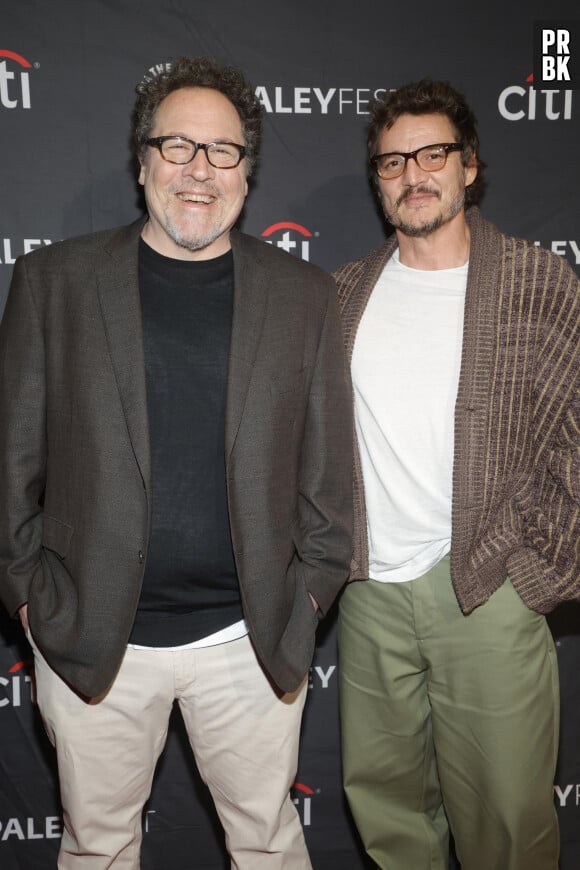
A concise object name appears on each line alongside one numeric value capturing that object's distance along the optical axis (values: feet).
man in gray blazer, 5.86
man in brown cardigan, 6.55
